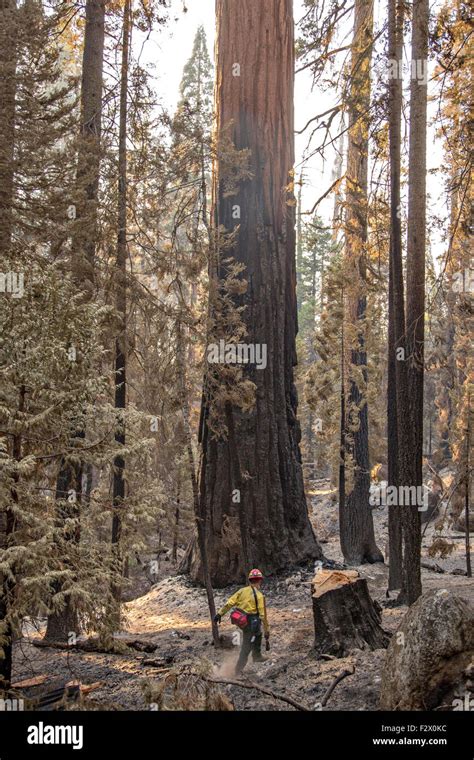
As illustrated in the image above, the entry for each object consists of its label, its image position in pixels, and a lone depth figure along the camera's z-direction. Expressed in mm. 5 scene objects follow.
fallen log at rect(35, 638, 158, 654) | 7441
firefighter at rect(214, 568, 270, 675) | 7129
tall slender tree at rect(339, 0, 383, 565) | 11330
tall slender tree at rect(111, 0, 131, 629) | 9336
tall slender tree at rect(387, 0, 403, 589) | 8469
